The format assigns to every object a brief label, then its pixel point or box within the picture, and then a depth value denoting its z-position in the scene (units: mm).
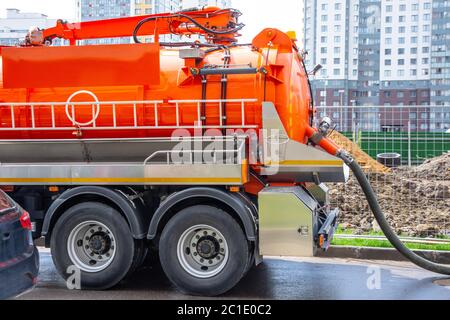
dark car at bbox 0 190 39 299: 5367
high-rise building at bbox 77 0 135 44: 52725
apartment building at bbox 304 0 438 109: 87812
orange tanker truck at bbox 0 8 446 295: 6688
